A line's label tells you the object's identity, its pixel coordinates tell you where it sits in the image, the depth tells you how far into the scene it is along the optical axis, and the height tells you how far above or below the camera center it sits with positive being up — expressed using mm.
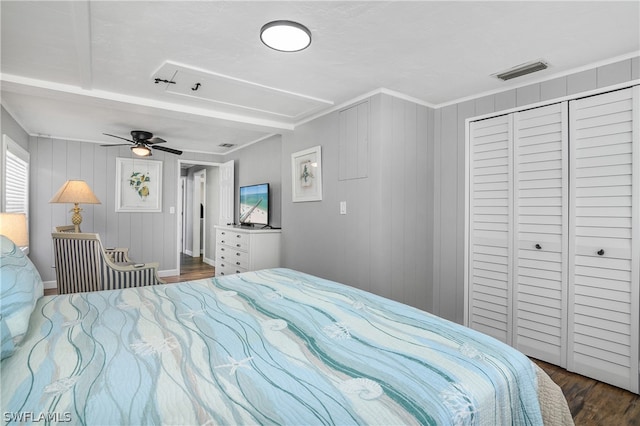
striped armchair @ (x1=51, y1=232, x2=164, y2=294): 2930 -510
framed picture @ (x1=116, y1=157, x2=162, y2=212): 5508 +433
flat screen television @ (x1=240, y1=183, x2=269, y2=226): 4805 +113
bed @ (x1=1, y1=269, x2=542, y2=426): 819 -478
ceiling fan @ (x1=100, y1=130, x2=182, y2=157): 4406 +920
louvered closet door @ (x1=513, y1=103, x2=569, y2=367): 2609 -140
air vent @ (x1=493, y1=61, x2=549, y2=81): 2479 +1122
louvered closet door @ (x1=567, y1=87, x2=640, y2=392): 2281 -168
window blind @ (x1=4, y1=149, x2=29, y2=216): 3703 +307
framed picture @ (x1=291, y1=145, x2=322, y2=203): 3693 +440
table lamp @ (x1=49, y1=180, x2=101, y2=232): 3665 +175
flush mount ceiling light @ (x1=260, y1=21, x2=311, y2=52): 1934 +1069
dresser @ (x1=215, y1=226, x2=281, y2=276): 4176 -492
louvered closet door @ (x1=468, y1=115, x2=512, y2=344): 2949 -117
